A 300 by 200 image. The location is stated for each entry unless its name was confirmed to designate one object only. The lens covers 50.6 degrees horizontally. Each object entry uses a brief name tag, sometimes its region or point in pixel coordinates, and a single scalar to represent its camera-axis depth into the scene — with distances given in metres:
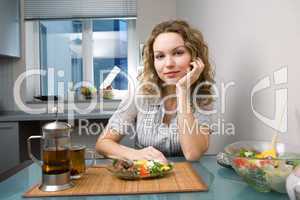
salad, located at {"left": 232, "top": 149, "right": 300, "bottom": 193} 0.80
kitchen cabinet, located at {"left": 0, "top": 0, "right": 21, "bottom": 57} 3.10
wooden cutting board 0.86
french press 0.90
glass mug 1.00
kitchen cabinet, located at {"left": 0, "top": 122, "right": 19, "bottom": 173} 2.94
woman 1.35
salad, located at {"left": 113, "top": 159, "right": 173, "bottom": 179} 0.98
